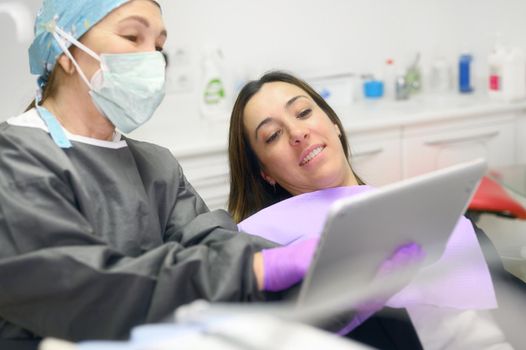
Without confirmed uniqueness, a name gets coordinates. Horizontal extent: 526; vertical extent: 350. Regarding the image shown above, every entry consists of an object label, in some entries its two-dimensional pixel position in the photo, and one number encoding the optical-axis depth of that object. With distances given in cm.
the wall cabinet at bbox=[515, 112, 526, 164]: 293
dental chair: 137
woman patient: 136
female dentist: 104
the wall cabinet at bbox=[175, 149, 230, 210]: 235
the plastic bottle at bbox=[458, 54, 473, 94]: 317
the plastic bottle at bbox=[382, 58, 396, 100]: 318
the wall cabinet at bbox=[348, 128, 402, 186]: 263
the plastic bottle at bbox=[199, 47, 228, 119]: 275
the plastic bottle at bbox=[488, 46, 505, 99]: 296
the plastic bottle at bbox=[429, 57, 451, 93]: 322
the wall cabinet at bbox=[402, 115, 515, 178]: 273
